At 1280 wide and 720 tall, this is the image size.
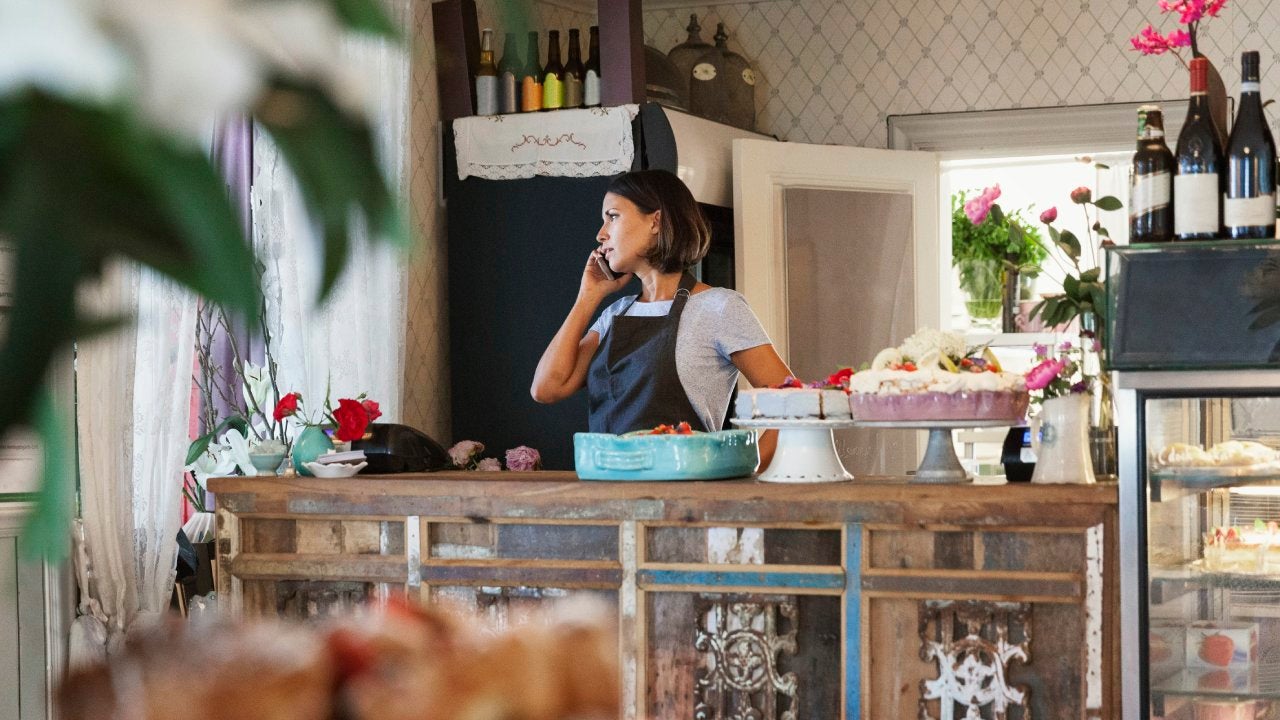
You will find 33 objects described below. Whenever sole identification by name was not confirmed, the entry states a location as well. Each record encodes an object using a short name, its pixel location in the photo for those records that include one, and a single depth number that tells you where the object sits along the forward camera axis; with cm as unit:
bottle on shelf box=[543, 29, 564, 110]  430
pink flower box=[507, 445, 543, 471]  417
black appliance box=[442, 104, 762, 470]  432
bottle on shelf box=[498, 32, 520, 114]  438
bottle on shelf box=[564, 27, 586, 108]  431
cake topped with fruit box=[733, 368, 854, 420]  252
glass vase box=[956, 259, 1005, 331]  548
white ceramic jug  245
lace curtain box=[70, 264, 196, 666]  292
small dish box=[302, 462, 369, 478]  286
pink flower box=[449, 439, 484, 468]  400
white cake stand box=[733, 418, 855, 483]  255
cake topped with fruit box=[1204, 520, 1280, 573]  259
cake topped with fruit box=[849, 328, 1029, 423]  243
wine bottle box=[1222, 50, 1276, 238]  240
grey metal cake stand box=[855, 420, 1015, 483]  253
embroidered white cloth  420
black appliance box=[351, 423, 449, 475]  293
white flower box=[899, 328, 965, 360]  255
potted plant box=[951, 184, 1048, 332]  545
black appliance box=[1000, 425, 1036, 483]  257
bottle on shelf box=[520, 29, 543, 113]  429
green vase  292
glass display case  242
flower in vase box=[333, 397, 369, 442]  291
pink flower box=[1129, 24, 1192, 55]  254
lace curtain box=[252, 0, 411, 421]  363
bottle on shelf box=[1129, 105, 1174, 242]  249
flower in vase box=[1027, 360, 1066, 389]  253
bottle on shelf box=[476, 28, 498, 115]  439
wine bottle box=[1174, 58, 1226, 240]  245
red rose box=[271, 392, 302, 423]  295
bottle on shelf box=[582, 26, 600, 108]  428
